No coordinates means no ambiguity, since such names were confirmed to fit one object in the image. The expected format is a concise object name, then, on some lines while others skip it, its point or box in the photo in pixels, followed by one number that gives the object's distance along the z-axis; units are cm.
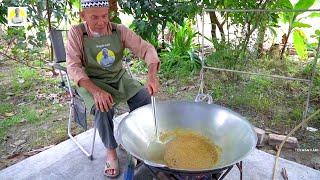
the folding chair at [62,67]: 236
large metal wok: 139
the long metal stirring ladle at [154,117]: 158
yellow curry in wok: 133
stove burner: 122
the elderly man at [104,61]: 199
